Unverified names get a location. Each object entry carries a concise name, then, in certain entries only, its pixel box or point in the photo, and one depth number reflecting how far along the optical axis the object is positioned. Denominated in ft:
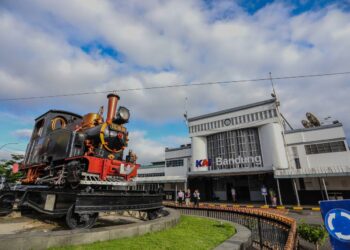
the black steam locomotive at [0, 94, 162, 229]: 16.24
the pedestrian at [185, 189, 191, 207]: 69.96
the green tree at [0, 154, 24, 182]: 72.81
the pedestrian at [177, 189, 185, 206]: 62.80
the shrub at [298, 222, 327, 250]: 17.92
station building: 63.53
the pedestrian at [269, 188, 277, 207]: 60.54
